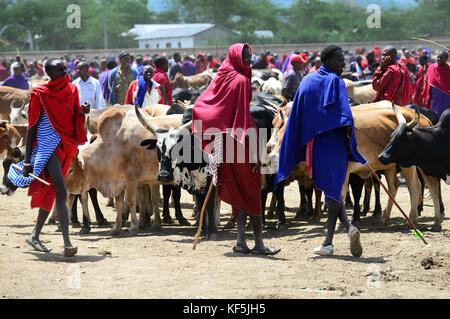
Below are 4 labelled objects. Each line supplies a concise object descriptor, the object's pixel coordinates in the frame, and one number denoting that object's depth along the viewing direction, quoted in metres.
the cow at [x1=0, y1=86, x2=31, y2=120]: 15.86
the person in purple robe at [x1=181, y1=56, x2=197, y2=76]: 25.69
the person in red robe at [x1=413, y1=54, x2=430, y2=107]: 15.03
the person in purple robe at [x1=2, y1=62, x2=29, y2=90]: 17.95
